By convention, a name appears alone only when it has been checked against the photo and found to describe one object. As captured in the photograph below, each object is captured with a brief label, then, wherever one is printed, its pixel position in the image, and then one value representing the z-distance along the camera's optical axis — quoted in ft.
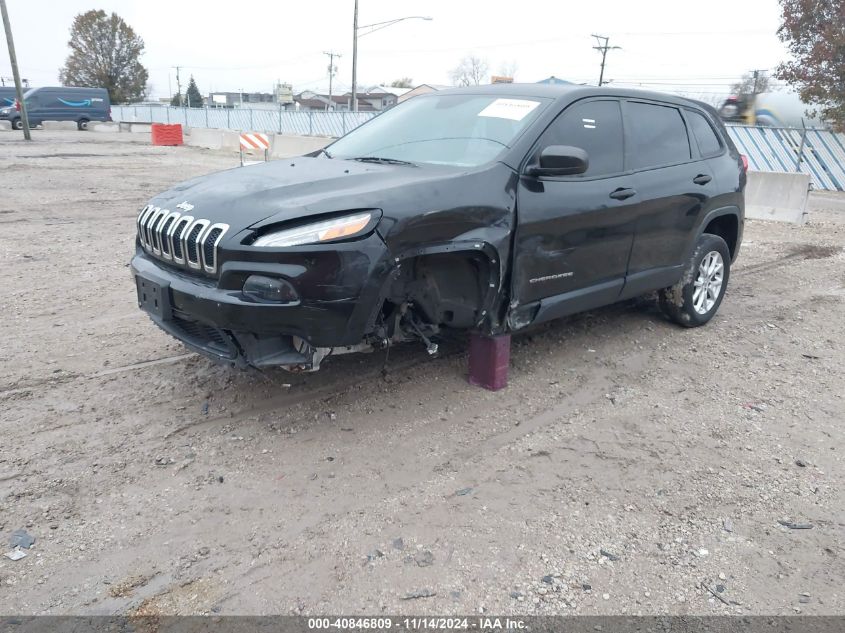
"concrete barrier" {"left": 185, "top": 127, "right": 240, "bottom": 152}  91.80
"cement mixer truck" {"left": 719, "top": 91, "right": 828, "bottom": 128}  84.53
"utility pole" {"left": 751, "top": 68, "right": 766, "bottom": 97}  204.39
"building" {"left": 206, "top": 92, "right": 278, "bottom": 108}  345.80
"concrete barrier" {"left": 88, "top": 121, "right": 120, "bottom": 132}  144.36
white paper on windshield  14.12
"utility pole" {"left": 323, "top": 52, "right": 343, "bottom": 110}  222.32
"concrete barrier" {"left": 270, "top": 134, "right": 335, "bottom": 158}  71.21
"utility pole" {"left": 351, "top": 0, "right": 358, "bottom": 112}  105.81
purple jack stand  14.16
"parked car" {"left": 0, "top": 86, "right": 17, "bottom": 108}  140.97
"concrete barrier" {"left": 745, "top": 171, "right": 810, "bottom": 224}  38.60
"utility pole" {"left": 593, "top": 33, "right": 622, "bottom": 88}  194.39
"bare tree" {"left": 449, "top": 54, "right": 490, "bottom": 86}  293.02
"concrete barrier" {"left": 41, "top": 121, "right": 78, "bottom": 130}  139.58
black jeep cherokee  10.77
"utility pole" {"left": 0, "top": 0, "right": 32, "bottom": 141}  94.48
